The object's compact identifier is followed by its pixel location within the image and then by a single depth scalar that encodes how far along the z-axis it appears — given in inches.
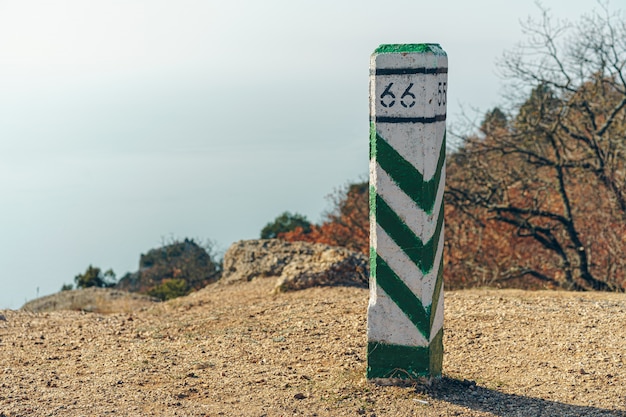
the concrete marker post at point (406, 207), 179.5
